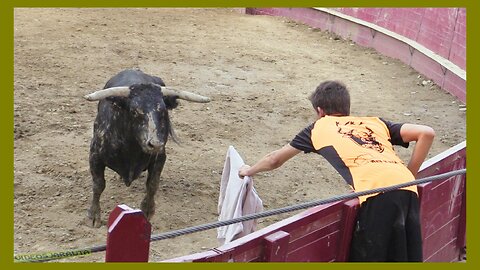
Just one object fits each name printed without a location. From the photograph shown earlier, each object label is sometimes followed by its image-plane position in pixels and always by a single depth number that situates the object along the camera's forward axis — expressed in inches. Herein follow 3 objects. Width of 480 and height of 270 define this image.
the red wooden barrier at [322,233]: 179.7
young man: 255.0
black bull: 353.4
